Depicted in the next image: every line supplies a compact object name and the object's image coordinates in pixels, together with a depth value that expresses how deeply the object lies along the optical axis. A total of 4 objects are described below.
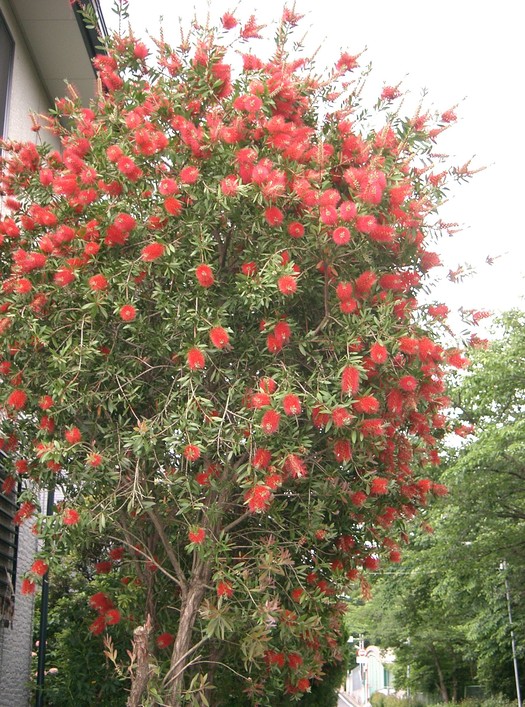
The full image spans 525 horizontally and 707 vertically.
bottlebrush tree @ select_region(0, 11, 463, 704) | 5.48
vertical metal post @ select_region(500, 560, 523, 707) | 20.20
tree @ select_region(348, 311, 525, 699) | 18.53
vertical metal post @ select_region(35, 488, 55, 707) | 8.77
